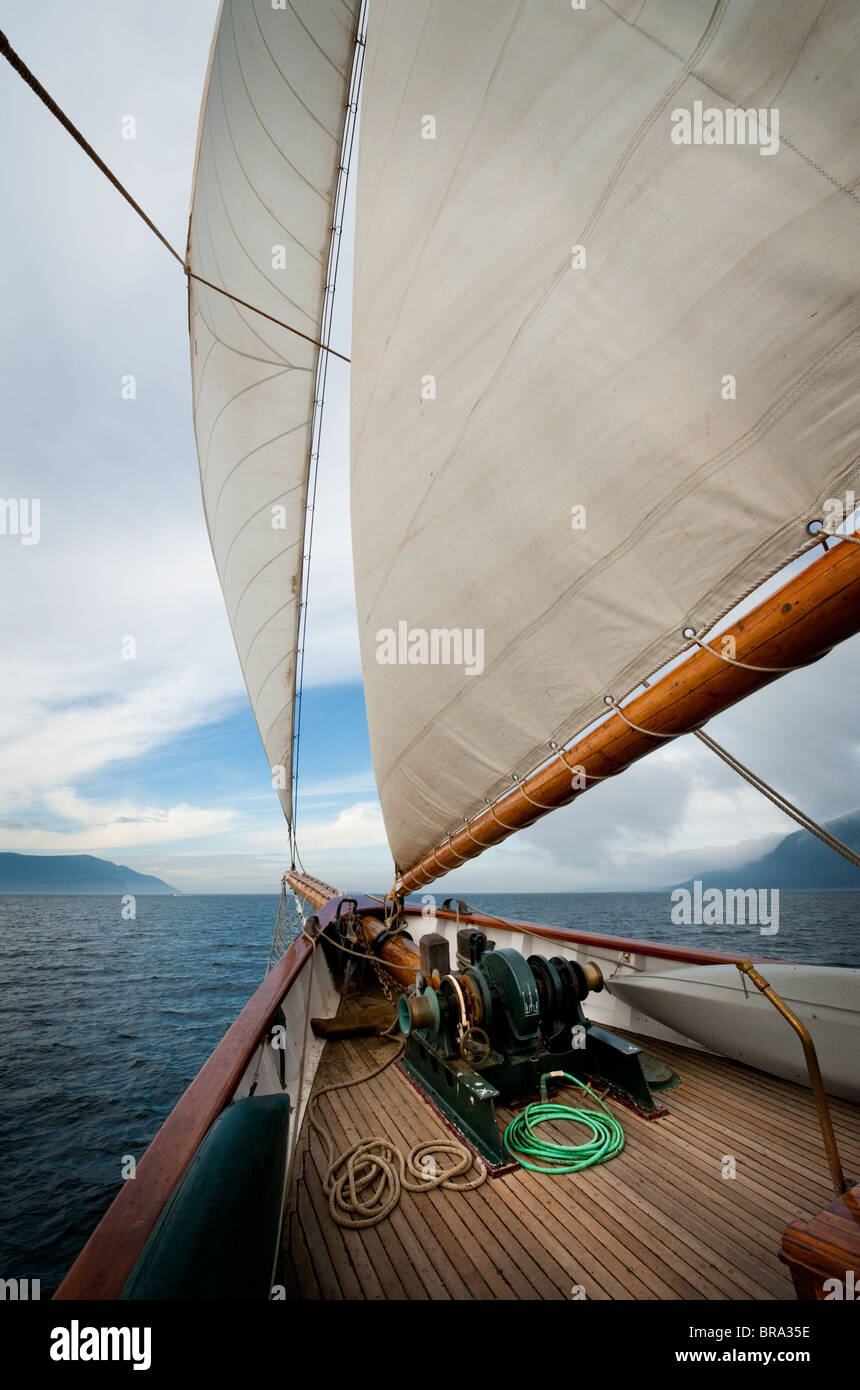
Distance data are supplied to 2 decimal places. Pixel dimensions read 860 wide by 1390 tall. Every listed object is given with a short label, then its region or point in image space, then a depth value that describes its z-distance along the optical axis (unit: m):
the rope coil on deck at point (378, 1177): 2.61
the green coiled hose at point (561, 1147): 2.90
